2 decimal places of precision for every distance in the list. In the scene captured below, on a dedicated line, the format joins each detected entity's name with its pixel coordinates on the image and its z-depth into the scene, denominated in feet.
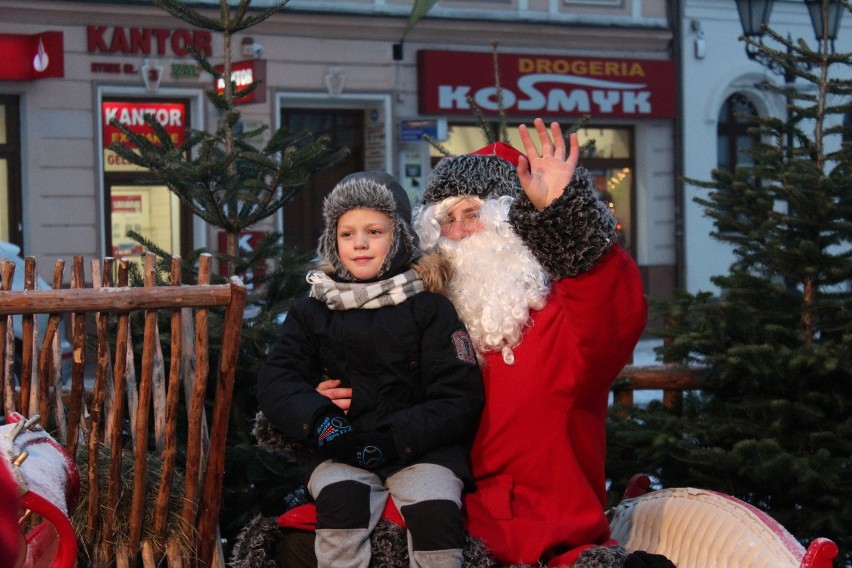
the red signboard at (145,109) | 48.91
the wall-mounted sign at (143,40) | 48.34
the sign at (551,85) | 54.65
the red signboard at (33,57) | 46.06
